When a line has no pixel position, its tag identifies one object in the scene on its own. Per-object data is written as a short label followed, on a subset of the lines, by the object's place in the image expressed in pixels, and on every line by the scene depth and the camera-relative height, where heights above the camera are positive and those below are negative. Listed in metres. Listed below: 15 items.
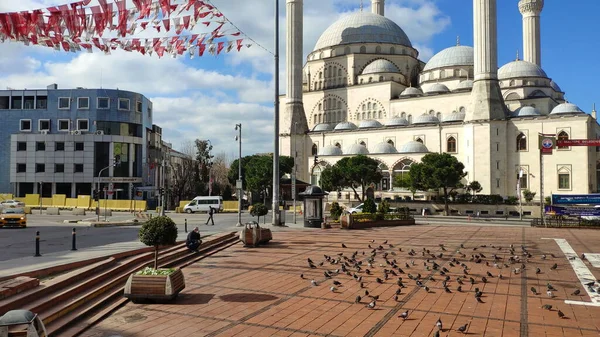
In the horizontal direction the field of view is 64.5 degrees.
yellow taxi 26.11 -1.83
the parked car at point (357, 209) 35.68 -1.81
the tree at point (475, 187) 49.84 -0.19
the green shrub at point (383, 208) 29.17 -1.40
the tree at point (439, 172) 44.09 +1.23
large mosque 50.06 +10.04
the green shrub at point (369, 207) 28.61 -1.31
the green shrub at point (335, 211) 28.94 -1.59
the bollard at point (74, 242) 15.81 -1.90
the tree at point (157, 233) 9.15 -0.91
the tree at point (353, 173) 50.31 +1.30
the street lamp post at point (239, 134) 32.59 +3.53
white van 41.69 -1.65
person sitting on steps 13.48 -1.55
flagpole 23.19 +2.27
